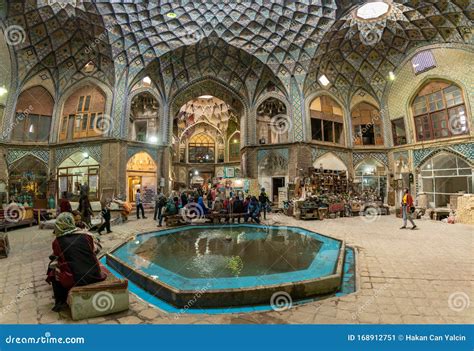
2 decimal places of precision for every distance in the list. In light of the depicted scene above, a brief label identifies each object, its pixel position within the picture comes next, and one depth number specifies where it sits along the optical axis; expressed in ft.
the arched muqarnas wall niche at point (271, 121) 59.47
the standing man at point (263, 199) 41.15
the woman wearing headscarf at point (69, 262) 9.50
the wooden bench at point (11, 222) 27.66
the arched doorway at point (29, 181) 47.49
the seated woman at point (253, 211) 34.65
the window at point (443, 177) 47.09
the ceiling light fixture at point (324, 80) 58.39
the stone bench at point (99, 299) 9.06
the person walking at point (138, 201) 40.81
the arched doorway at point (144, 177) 54.95
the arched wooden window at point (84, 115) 51.13
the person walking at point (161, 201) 36.29
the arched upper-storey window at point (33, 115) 49.34
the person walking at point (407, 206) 30.18
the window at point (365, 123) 60.64
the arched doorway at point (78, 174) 49.44
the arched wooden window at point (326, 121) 57.85
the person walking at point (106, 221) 27.57
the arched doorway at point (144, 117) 58.52
